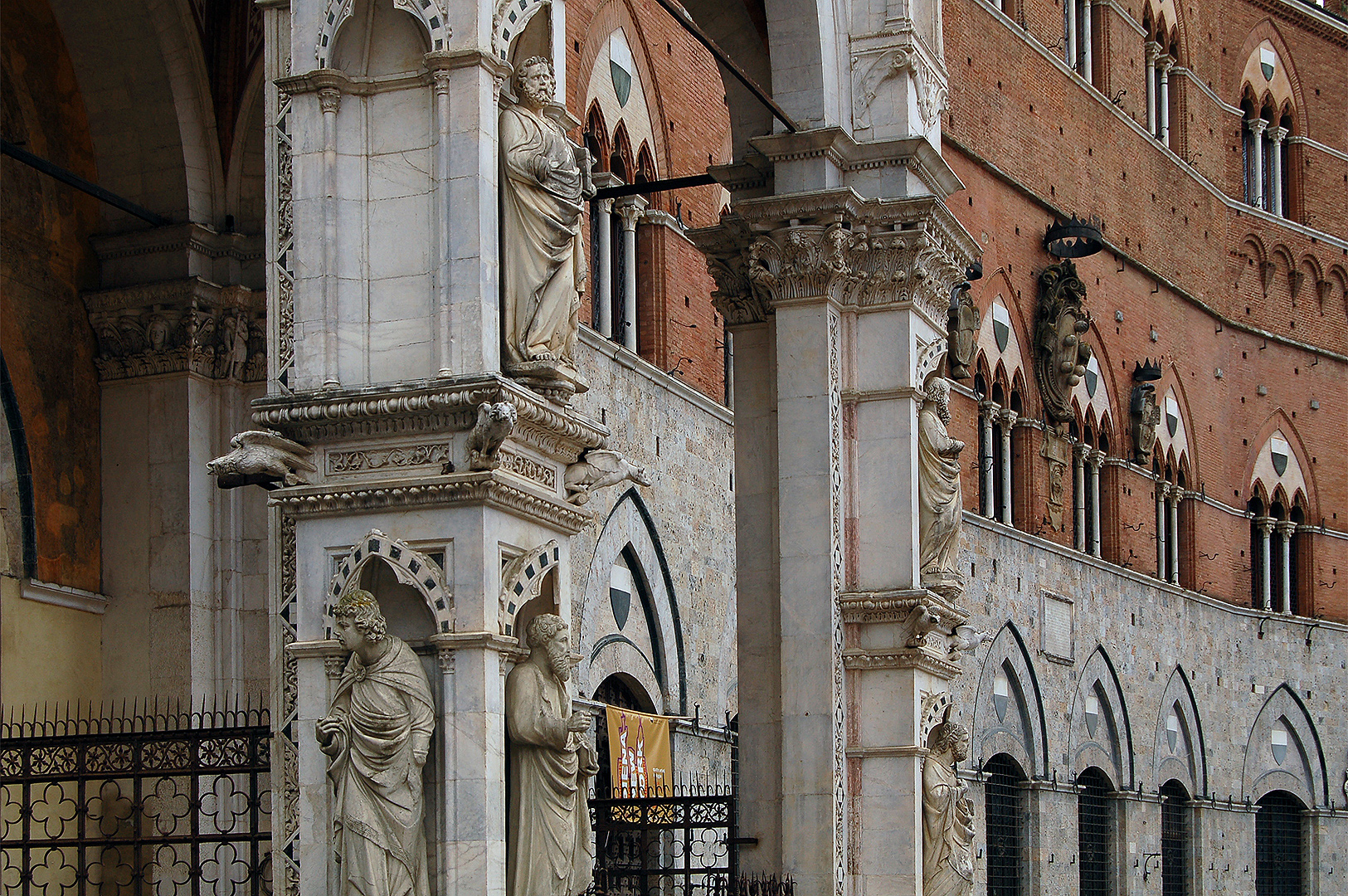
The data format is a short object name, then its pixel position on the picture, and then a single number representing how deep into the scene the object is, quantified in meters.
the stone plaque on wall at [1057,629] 28.83
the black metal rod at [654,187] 13.52
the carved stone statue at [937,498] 12.44
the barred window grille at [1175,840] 32.28
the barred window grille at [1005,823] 26.77
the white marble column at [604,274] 18.88
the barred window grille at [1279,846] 36.06
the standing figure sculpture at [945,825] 12.11
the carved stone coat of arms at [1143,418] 32.47
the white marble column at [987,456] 27.62
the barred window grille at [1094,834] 29.80
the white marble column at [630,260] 19.50
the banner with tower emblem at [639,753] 17.58
